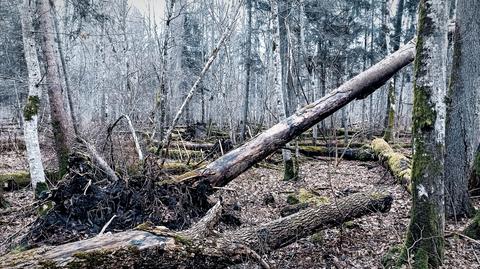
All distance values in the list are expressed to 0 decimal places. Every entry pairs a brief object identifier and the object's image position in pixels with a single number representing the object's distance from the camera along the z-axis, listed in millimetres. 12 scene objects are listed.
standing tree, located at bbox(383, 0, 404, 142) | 13930
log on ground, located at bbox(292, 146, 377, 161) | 12531
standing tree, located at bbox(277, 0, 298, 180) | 9266
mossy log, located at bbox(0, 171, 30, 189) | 8898
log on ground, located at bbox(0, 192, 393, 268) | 2924
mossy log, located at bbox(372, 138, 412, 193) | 7800
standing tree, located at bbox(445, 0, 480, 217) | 5445
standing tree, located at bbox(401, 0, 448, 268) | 3568
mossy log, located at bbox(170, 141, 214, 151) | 13992
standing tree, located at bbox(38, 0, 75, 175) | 7672
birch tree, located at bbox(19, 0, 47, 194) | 7039
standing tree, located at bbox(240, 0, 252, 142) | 18472
